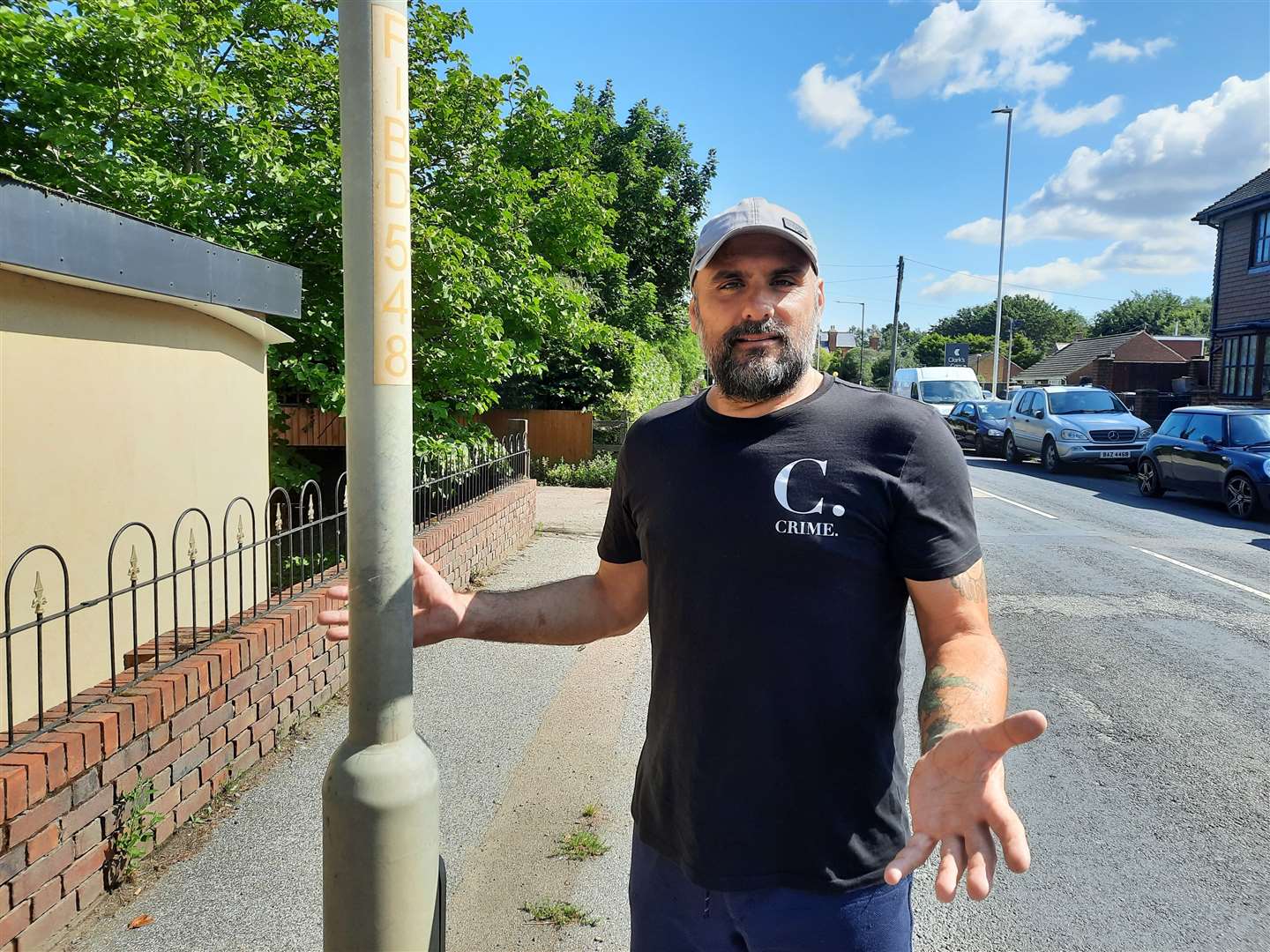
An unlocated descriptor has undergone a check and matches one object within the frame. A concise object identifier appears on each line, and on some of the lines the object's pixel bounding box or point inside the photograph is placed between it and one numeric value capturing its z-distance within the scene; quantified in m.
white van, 29.48
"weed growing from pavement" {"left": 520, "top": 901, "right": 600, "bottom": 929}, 3.25
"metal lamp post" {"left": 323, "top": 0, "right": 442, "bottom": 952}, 1.86
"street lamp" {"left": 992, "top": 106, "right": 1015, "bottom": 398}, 37.29
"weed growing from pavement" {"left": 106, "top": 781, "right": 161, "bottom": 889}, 3.29
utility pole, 44.50
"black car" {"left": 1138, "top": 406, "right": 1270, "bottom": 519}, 13.48
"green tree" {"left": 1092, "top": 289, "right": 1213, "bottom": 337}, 98.81
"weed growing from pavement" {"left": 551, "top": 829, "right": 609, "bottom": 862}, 3.72
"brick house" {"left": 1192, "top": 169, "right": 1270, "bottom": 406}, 23.18
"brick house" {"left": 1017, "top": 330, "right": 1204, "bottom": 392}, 39.94
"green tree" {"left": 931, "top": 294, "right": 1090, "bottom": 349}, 111.62
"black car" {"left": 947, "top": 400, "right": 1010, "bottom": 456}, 24.52
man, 1.80
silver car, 19.59
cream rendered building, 3.99
